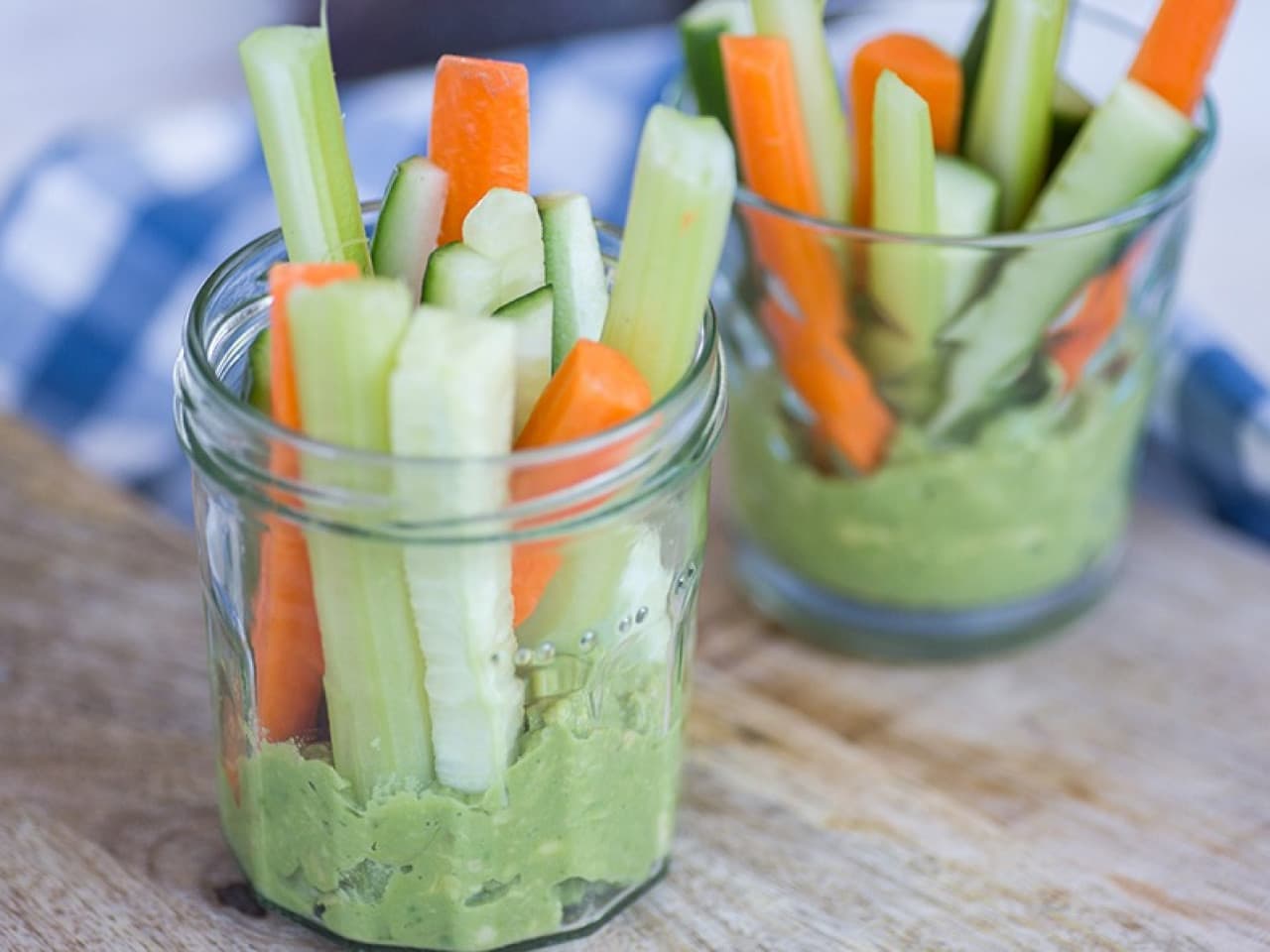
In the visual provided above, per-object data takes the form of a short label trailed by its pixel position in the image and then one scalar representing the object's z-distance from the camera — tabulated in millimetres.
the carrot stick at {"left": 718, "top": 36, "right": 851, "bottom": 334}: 508
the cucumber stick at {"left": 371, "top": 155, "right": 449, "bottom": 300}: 462
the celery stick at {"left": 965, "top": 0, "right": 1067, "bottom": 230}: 522
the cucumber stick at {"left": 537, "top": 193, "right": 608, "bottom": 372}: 462
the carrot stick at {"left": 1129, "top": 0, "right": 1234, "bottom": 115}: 518
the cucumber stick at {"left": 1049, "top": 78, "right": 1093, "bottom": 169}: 541
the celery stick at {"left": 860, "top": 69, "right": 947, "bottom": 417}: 500
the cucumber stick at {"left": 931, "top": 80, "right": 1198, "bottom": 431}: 518
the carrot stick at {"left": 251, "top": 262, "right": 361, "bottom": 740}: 444
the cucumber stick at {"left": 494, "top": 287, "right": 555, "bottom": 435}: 451
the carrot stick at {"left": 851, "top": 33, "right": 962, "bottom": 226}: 529
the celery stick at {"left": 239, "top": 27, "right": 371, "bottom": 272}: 453
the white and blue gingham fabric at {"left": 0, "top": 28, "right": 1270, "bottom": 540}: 627
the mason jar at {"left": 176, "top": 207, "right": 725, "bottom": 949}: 449
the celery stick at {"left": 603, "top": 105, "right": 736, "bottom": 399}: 446
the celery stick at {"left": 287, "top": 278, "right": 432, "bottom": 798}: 437
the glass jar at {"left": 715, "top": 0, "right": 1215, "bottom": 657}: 529
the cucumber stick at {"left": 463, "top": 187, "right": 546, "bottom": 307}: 456
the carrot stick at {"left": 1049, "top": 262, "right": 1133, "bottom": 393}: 536
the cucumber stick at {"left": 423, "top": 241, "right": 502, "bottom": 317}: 451
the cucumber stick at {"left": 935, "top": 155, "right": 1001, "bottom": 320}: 524
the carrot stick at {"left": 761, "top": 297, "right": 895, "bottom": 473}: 541
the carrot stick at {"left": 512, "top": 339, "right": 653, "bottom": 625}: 447
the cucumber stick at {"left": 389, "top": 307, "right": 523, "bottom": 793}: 435
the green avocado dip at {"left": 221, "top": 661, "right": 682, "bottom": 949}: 466
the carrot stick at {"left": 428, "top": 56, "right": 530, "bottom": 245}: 464
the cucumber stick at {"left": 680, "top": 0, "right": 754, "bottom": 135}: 541
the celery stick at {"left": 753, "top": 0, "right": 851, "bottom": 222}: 519
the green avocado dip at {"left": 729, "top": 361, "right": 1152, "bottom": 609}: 547
